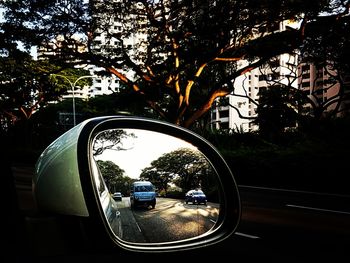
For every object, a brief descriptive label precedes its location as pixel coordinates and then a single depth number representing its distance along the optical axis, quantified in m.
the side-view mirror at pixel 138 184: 0.84
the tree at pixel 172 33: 14.20
